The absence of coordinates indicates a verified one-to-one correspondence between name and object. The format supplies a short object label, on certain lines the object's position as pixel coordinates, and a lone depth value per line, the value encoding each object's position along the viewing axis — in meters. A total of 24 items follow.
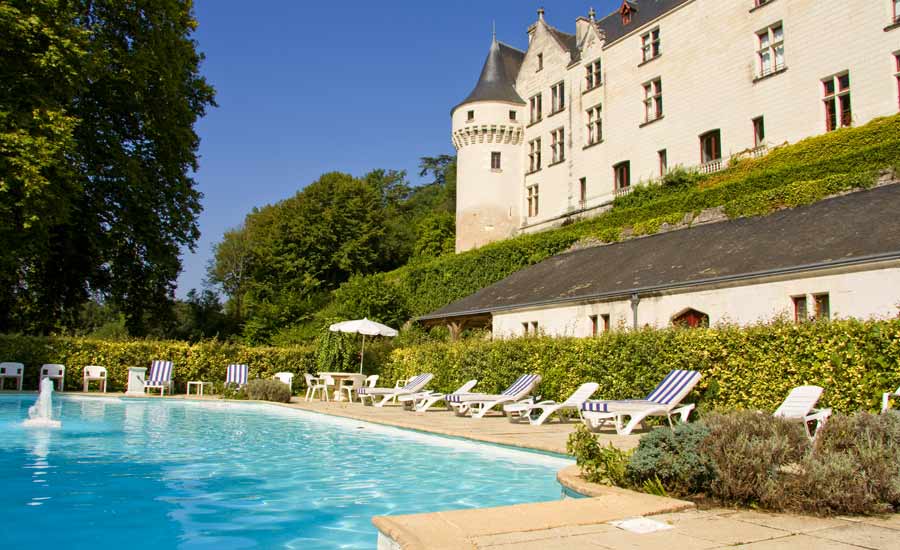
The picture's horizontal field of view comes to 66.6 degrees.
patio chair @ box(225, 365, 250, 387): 23.05
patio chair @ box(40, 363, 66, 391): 21.73
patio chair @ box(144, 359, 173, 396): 22.00
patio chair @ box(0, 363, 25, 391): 21.35
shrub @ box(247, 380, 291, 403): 20.68
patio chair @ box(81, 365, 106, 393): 22.05
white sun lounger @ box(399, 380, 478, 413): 16.65
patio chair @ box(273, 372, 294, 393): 22.58
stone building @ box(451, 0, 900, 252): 25.44
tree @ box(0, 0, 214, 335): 17.69
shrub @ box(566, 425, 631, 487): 5.95
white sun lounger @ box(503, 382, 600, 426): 12.81
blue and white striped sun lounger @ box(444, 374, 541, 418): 14.38
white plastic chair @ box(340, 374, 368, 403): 20.52
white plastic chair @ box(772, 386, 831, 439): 9.08
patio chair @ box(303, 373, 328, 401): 21.44
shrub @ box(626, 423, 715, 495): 5.36
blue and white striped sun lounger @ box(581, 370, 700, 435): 10.79
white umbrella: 21.16
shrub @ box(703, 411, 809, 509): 5.11
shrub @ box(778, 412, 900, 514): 4.82
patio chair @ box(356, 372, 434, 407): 18.02
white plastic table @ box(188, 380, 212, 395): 22.72
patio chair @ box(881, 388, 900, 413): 8.55
